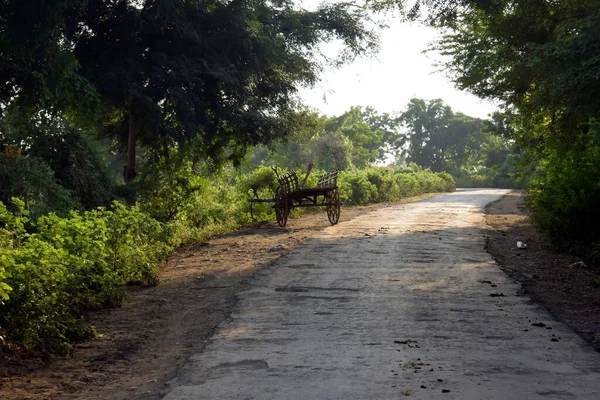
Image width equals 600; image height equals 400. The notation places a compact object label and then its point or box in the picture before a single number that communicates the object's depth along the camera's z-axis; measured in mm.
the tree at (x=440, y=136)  109125
